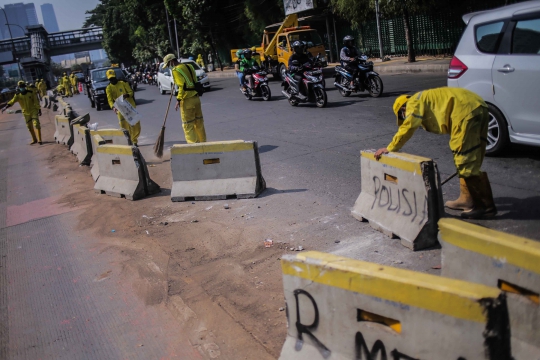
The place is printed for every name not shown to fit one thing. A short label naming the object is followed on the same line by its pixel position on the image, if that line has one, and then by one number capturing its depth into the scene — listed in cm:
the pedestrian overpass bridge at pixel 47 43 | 10331
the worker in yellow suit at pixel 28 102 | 1720
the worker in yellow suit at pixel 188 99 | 967
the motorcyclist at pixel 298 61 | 1438
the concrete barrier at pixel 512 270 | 285
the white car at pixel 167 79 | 2581
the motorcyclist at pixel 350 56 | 1468
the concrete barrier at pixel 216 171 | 734
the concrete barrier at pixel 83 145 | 1200
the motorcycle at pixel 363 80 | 1468
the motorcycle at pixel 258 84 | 1805
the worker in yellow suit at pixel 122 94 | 1245
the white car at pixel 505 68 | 636
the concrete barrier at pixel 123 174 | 823
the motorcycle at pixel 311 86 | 1423
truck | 2548
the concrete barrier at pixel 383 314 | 229
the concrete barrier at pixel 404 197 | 478
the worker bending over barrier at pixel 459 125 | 506
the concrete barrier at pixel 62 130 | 1596
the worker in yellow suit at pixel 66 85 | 4497
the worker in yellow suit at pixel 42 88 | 4751
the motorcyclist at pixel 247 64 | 1862
